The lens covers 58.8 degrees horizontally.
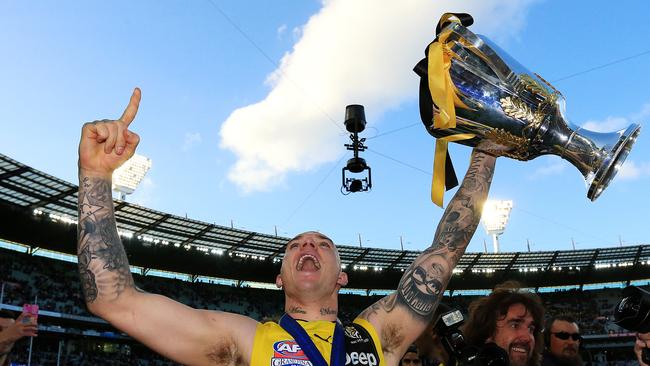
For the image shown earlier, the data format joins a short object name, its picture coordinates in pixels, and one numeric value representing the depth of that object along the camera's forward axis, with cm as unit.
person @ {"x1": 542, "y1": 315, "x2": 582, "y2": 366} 482
